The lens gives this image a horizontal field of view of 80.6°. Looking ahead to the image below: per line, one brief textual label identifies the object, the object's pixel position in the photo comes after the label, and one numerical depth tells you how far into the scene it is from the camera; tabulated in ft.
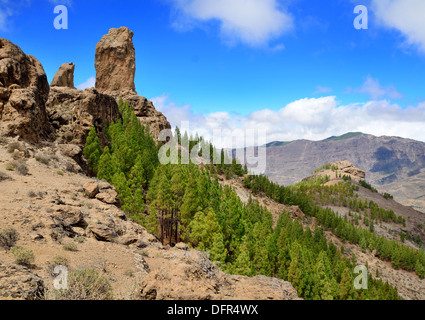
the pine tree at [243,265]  100.76
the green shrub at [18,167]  67.77
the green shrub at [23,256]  32.68
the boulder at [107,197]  73.77
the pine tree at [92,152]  128.47
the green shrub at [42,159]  82.43
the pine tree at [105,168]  119.76
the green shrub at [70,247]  41.89
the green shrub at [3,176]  60.54
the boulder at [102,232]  52.60
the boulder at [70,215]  52.31
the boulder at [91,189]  71.67
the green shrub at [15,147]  78.24
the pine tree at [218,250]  98.63
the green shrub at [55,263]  32.58
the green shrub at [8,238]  35.68
